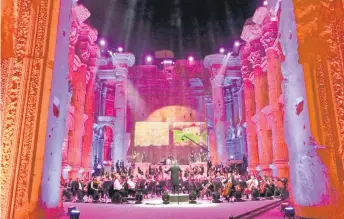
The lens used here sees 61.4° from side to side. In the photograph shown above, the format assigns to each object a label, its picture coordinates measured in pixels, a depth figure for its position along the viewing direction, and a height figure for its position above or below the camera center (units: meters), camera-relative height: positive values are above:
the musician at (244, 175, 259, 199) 14.36 -0.28
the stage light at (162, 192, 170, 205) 12.11 -0.79
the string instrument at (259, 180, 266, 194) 13.99 -0.41
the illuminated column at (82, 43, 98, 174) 21.72 +5.54
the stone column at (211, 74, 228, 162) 26.72 +5.74
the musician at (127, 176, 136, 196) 13.22 -0.38
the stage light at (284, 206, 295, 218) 5.70 -0.63
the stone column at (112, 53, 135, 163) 26.12 +7.65
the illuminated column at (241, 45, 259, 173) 22.27 +5.39
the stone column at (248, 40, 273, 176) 19.25 +5.33
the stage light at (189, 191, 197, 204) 12.30 -0.77
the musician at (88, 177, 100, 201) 13.13 -0.41
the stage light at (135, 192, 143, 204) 12.60 -0.76
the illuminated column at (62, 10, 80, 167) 16.32 +6.84
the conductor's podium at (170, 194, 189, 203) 12.70 -0.79
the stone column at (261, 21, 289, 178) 16.25 +4.85
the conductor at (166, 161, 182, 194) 13.44 +0.20
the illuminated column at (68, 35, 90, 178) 19.42 +5.06
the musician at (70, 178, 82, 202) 13.76 -0.33
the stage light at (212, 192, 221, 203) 12.82 -0.76
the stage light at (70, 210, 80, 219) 5.66 -0.65
